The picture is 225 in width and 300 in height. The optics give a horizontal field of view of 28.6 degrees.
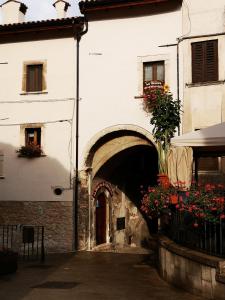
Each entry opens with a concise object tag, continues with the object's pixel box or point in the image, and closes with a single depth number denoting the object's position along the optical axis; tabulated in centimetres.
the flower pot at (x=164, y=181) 1093
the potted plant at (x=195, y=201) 853
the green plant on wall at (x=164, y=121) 1428
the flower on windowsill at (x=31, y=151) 1722
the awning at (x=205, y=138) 914
